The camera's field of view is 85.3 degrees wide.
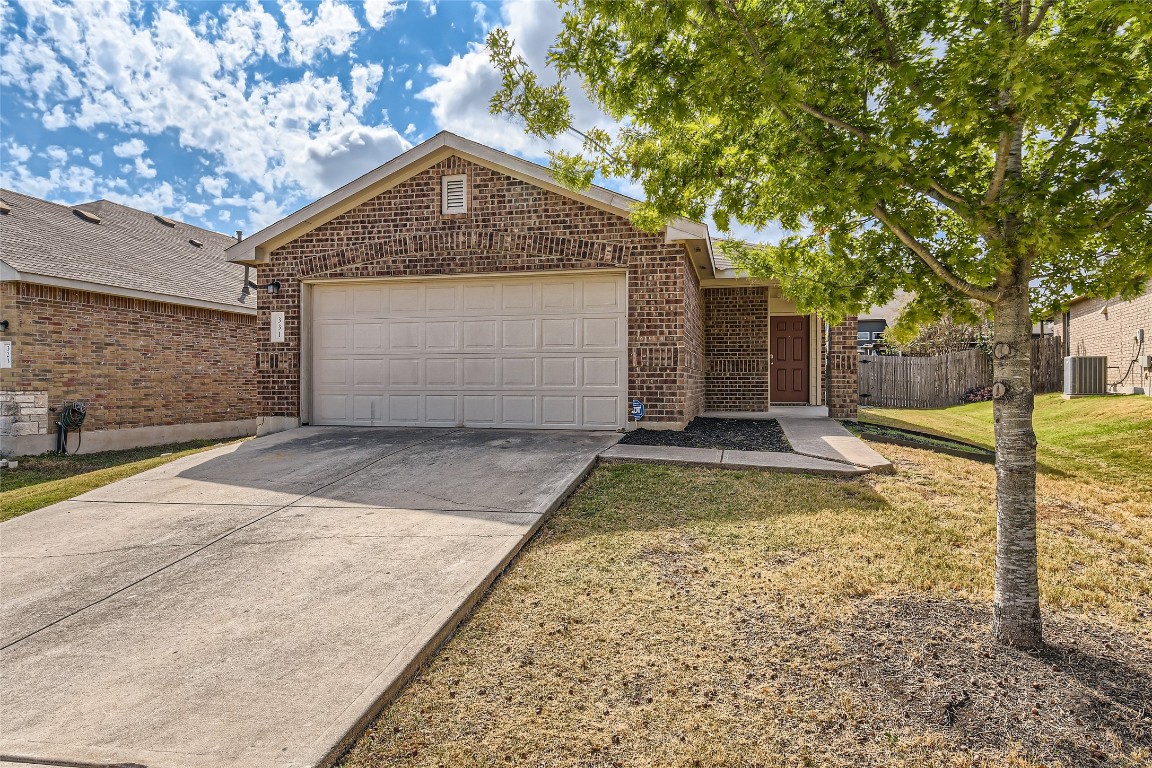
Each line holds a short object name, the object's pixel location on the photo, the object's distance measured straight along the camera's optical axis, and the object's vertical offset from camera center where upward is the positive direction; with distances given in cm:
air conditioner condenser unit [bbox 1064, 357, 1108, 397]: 1692 +11
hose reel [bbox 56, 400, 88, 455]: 1144 -79
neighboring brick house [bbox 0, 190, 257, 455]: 1110 +90
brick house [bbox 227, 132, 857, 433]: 939 +121
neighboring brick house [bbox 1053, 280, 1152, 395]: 1559 +123
